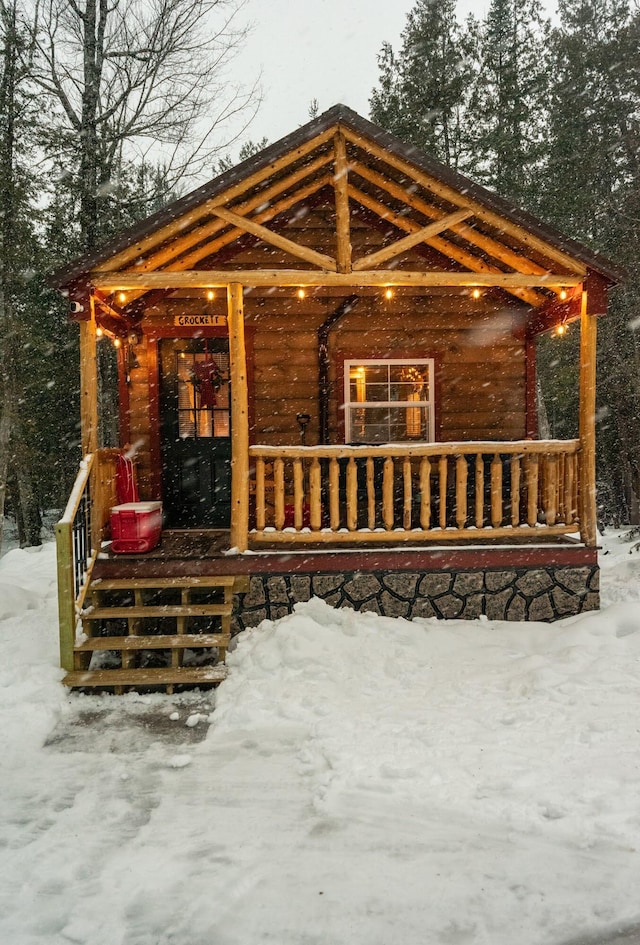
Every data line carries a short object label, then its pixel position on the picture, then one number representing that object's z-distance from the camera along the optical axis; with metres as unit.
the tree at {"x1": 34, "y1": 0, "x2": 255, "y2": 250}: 12.91
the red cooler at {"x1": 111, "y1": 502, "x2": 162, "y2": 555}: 6.13
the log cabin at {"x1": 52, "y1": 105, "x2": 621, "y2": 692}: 5.78
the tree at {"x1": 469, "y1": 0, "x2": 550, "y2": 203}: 16.61
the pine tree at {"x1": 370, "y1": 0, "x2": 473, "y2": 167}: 16.62
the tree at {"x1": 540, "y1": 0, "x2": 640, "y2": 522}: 14.93
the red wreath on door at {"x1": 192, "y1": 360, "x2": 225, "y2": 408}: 7.94
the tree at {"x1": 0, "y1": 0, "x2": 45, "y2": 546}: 12.52
